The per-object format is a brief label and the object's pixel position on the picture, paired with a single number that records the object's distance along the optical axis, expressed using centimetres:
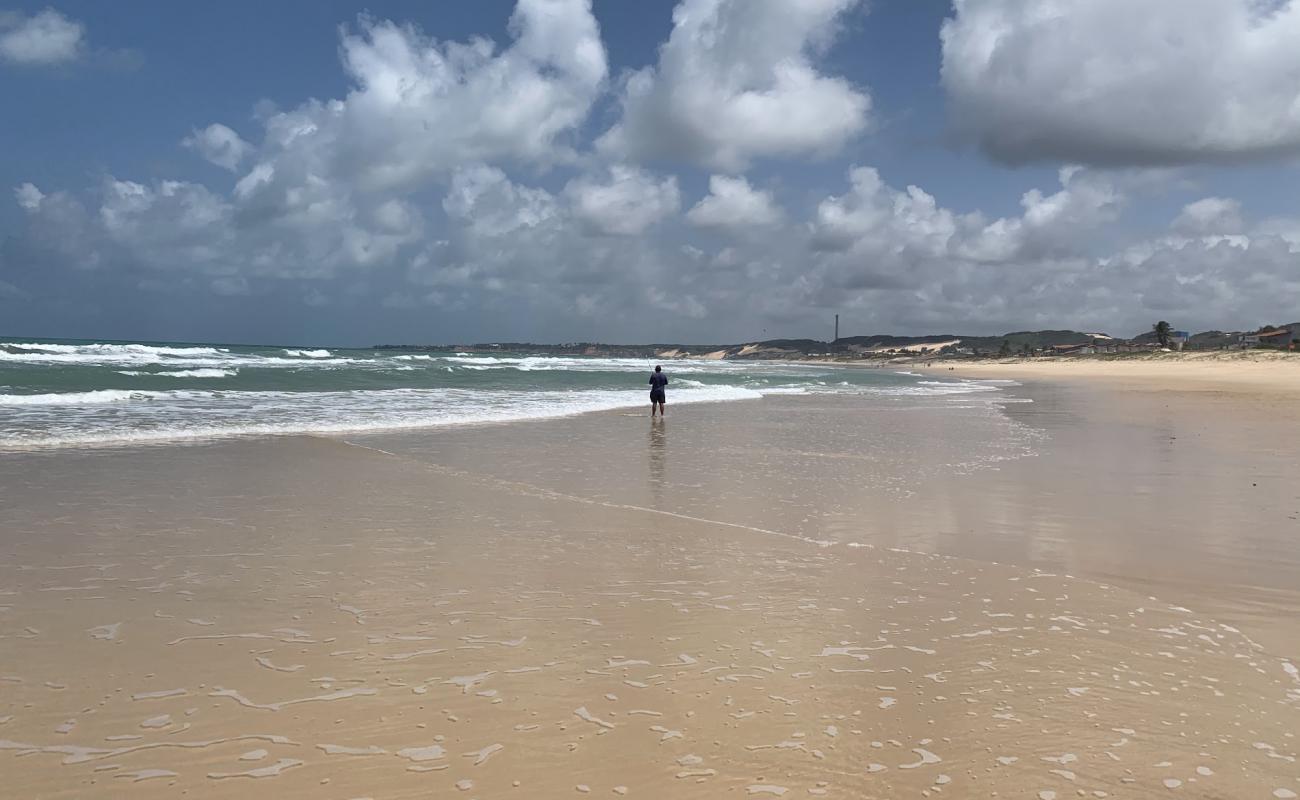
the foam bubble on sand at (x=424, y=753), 338
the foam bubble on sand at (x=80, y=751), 336
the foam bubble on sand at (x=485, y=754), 338
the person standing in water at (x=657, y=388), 2191
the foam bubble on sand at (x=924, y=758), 335
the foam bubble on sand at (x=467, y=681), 408
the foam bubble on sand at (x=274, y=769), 323
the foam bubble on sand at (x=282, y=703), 383
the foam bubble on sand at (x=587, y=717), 369
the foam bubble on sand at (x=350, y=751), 341
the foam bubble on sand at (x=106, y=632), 479
